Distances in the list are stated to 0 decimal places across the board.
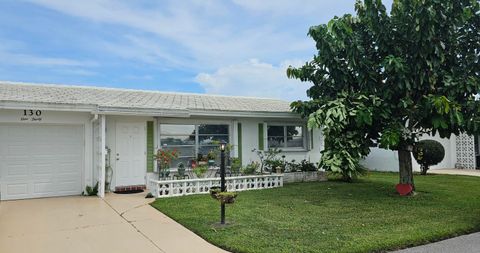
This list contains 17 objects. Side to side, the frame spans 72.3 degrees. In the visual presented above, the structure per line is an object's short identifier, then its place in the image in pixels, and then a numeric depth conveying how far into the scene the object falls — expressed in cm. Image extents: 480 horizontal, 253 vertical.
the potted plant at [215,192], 567
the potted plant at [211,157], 1058
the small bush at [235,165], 1050
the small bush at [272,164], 1119
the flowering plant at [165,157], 962
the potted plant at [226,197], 556
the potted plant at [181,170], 976
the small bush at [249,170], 1067
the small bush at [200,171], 962
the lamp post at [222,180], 573
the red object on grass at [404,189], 858
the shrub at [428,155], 1428
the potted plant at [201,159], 1059
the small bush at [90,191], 899
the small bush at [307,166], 1205
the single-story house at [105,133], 835
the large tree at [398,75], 731
